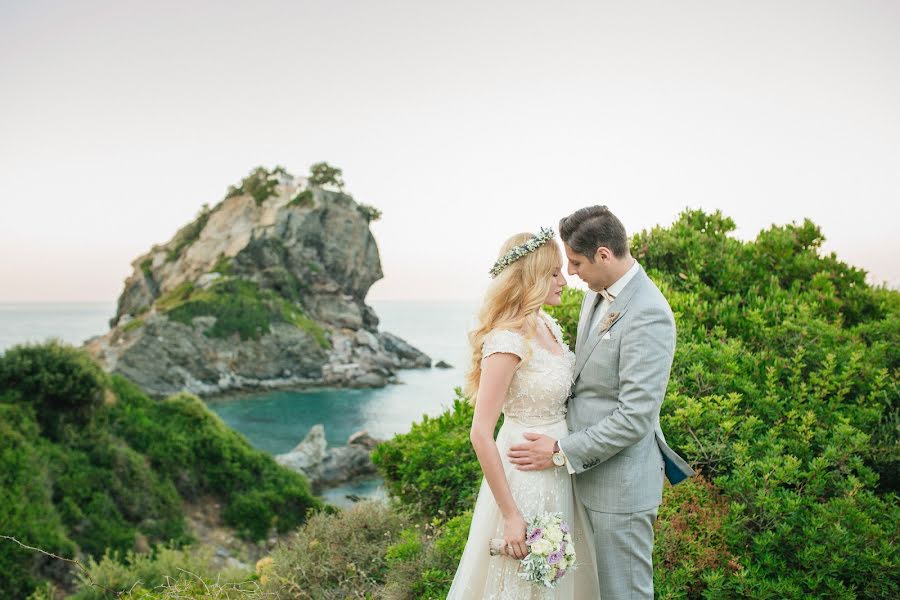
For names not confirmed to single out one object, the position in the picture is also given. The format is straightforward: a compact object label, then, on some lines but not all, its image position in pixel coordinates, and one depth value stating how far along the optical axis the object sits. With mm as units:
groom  2797
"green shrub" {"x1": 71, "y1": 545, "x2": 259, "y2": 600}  8688
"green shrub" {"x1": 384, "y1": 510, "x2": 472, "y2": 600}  4414
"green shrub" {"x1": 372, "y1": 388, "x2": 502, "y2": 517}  5719
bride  2936
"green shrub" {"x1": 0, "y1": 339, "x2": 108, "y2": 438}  15883
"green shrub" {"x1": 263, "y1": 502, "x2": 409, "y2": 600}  5176
